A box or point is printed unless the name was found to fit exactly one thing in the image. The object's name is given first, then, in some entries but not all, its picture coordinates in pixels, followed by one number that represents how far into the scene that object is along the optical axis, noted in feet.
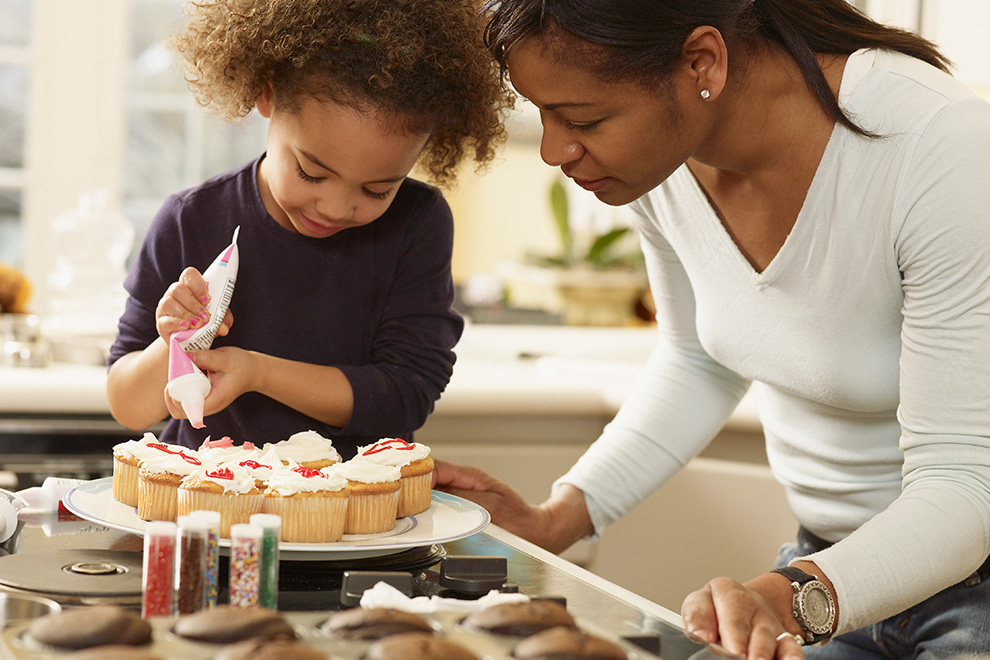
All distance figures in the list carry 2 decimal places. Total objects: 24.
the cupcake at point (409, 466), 5.72
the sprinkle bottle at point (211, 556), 4.90
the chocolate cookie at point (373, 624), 4.61
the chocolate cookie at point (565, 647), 4.55
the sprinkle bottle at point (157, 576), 4.84
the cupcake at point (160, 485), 5.45
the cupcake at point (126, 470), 5.58
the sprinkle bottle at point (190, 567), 4.85
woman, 5.55
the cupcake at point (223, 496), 5.37
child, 6.17
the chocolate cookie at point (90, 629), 4.51
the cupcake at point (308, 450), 5.70
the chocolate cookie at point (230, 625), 4.55
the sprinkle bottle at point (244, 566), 4.88
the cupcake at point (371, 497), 5.52
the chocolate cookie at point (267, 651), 4.41
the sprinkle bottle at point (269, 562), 4.91
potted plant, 14.96
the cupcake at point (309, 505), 5.35
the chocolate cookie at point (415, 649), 4.48
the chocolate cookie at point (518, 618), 4.69
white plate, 5.33
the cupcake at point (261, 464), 5.48
